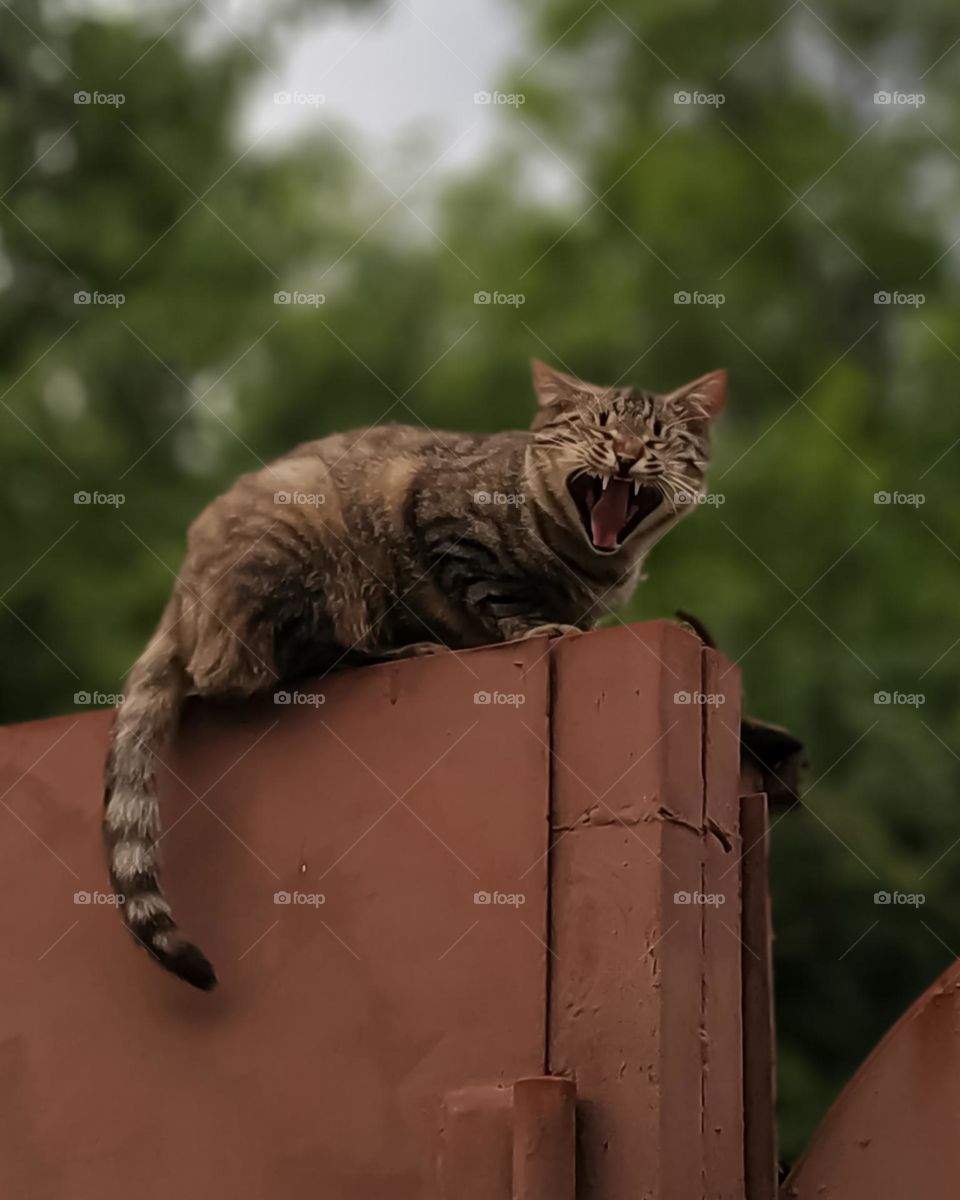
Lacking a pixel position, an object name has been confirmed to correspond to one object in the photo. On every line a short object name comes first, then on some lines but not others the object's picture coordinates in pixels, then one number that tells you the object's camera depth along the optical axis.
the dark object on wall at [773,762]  3.00
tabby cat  3.23
